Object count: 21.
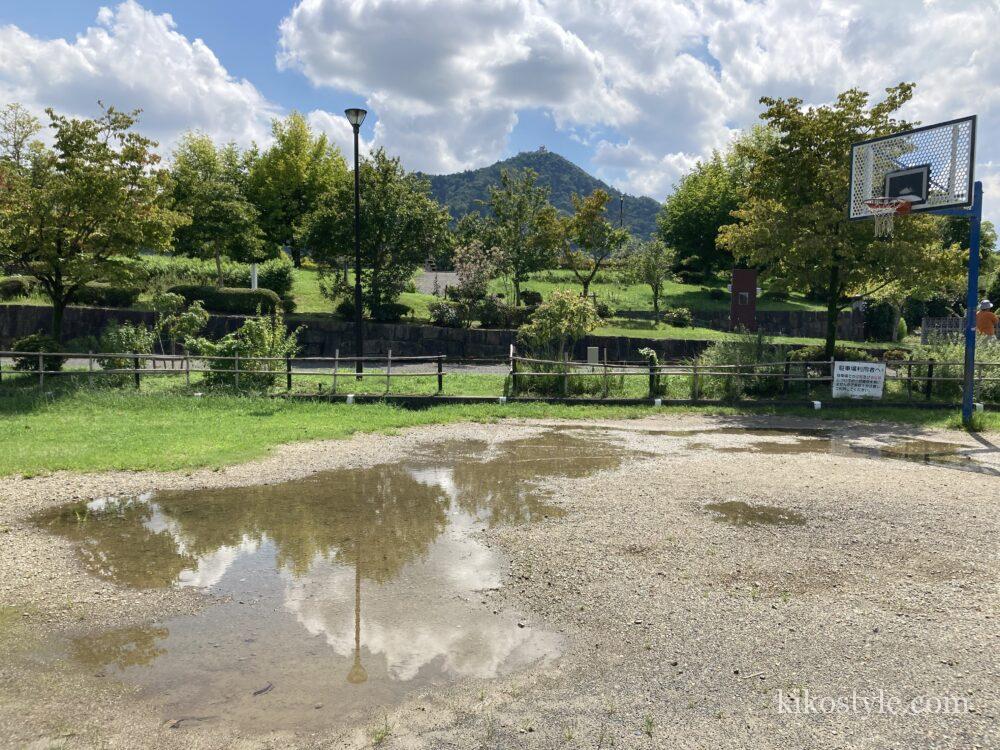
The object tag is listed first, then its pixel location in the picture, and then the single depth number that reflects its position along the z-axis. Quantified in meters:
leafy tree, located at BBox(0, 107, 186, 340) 17.30
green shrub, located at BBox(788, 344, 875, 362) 20.42
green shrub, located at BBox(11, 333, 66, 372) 17.44
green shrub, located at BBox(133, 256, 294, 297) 32.25
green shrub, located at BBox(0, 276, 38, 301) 28.30
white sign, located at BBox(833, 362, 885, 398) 16.62
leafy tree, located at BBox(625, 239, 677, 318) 34.94
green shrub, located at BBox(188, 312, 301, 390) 16.94
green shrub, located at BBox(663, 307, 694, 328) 33.91
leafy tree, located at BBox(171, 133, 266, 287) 31.45
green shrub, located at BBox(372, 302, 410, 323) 28.16
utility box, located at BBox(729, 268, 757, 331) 34.09
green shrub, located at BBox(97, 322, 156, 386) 17.31
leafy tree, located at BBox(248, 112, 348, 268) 45.78
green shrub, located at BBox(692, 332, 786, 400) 17.05
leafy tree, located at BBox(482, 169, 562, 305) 34.28
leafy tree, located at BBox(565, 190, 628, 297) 34.59
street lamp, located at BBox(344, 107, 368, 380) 18.12
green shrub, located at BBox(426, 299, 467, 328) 28.09
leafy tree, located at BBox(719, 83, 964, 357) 17.14
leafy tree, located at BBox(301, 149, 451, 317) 28.03
